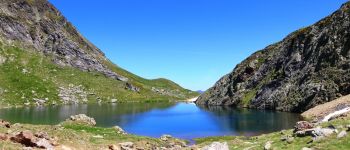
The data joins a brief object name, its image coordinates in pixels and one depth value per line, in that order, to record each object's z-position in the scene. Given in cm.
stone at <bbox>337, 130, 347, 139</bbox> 3097
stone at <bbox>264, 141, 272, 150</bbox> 3390
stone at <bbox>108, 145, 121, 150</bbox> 4181
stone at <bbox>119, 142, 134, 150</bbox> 4365
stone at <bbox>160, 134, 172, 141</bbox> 5769
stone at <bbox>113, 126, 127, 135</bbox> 6162
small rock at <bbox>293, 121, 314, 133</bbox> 3800
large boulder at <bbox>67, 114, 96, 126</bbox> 7181
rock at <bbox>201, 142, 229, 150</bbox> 3474
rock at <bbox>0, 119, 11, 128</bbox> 4104
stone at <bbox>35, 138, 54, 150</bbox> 3462
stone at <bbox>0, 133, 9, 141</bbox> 3461
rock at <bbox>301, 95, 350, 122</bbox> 7952
